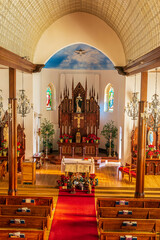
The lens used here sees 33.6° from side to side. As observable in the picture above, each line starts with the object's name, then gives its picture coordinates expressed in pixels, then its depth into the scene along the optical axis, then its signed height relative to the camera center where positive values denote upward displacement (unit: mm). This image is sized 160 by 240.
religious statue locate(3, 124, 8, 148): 17953 -1687
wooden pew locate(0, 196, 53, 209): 10375 -3604
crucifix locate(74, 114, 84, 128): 20958 -650
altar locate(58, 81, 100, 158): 20297 -1130
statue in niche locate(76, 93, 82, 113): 20605 +456
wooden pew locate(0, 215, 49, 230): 8523 -3707
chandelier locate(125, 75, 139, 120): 15959 +386
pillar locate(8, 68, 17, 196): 12672 -1253
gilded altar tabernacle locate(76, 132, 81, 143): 20719 -2253
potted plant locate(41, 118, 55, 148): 20156 -1796
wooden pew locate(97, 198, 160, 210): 10261 -3650
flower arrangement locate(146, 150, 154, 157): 16877 -2796
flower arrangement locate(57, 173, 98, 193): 13984 -3927
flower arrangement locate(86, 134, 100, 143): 20328 -2243
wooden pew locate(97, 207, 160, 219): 9555 -3746
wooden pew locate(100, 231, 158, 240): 7668 -3682
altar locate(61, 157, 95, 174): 15125 -3282
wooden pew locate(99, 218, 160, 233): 8664 -3786
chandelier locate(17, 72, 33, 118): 13755 +276
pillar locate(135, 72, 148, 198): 12469 -1736
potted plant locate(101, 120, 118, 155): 20344 -1820
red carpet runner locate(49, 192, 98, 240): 9383 -4461
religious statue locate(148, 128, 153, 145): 17844 -1862
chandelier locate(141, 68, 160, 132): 9602 -290
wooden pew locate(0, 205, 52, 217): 9516 -3670
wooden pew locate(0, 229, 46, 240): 7582 -3594
